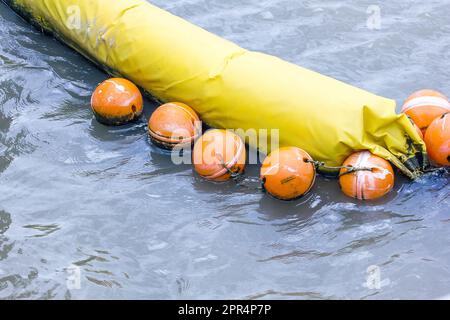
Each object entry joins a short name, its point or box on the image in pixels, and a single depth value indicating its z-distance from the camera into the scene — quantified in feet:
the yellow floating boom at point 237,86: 28.48
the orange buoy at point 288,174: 27.89
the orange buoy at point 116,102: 33.37
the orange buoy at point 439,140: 28.45
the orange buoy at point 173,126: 31.32
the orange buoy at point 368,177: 27.89
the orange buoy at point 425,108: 30.42
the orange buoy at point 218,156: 29.45
